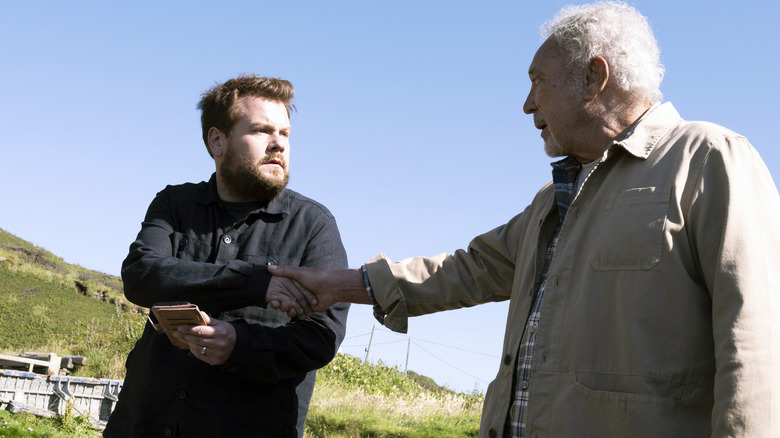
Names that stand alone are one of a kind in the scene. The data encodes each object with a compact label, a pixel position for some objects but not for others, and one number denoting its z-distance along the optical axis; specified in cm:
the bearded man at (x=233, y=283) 319
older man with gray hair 224
